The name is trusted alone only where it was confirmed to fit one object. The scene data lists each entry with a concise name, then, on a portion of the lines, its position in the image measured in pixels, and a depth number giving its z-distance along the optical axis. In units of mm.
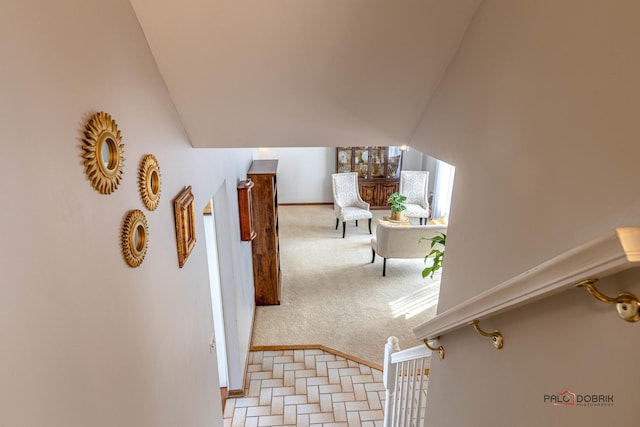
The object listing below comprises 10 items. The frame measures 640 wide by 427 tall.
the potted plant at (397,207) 6594
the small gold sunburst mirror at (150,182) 1358
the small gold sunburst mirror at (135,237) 1206
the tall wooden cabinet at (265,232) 4414
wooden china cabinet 8312
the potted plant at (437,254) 2514
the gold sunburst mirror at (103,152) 1001
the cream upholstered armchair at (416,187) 7688
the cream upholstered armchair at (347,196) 7465
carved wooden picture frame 1743
